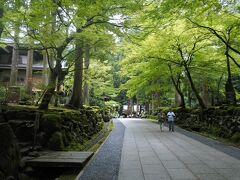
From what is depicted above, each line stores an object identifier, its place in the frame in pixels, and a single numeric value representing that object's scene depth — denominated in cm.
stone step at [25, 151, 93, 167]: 545
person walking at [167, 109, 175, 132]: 1313
